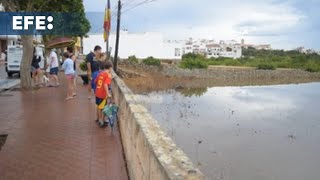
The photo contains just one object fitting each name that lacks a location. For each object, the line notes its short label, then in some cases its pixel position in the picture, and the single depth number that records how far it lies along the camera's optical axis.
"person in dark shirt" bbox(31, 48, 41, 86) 12.56
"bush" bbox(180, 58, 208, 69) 36.98
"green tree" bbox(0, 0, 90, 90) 11.16
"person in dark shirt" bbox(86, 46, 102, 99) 7.89
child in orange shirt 5.92
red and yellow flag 16.81
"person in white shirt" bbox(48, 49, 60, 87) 11.62
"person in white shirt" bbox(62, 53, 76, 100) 9.22
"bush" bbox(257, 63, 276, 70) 40.81
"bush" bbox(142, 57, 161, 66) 33.47
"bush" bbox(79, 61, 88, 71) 17.83
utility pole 17.09
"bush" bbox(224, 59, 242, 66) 45.67
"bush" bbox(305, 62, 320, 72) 42.57
